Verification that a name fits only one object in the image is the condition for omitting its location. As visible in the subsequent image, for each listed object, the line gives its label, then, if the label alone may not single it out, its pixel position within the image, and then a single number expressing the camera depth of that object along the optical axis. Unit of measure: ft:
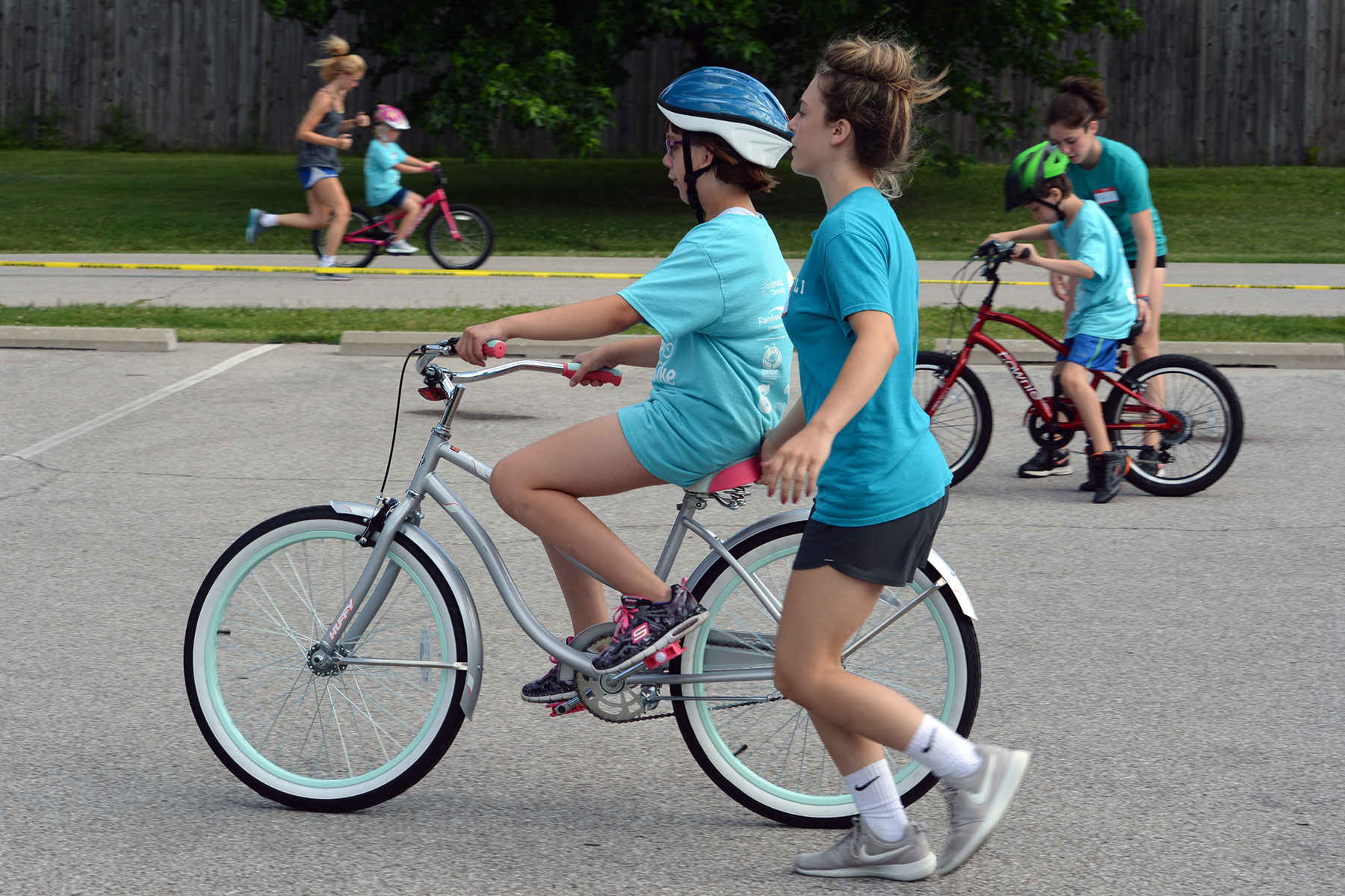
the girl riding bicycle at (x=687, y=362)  20.79
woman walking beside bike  18.98
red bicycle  45.52
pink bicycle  94.38
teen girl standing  45.75
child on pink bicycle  92.32
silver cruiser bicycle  22.68
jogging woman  88.12
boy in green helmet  43.68
